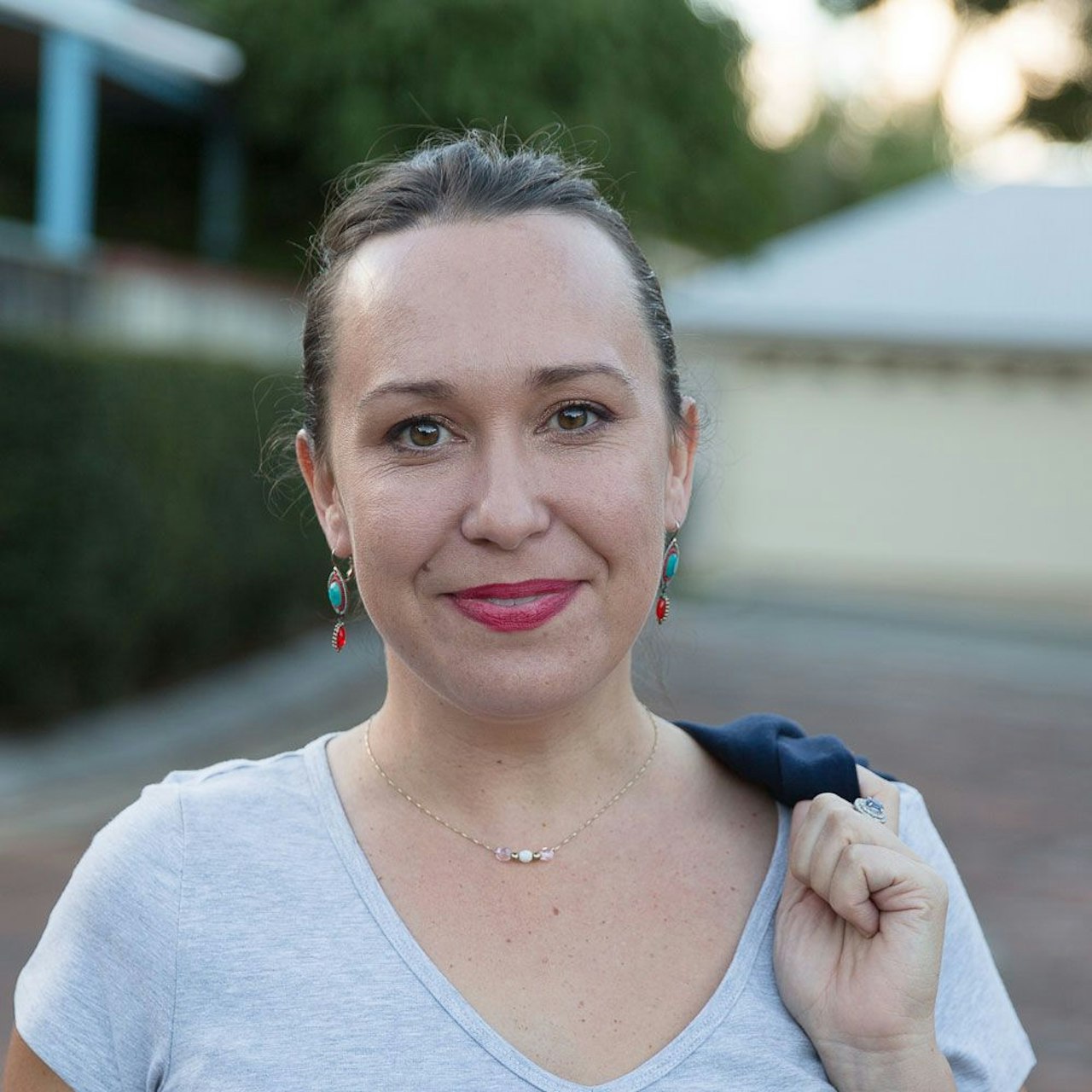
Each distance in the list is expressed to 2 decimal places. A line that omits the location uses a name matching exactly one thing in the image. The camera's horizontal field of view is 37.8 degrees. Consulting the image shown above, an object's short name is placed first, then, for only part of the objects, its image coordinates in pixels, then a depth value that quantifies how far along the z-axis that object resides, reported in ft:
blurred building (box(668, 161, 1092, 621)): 59.72
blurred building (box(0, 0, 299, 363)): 32.60
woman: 5.90
